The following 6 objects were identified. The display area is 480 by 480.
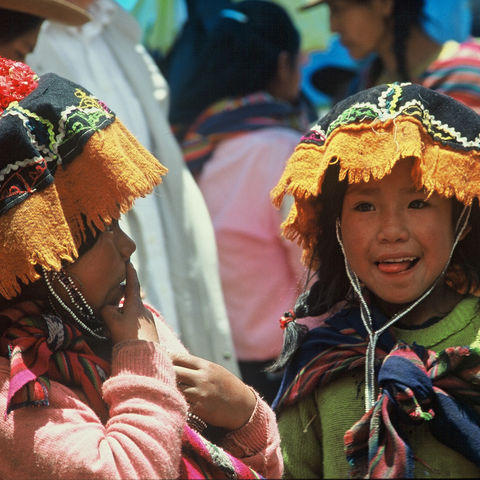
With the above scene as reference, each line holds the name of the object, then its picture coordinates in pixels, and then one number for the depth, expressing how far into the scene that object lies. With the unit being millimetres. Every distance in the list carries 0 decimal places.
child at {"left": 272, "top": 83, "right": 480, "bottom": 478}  5078
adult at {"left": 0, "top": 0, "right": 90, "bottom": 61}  6145
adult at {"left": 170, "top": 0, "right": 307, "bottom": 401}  8898
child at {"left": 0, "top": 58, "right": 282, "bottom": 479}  4301
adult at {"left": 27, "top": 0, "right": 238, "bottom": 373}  7629
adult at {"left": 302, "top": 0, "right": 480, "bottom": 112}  8656
